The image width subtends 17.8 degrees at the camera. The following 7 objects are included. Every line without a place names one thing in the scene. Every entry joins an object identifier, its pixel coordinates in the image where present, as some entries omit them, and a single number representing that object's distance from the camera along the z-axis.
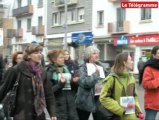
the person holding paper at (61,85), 7.93
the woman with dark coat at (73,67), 8.21
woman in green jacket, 6.40
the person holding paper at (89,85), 7.89
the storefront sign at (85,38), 31.88
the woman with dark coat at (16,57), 8.72
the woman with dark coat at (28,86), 6.06
